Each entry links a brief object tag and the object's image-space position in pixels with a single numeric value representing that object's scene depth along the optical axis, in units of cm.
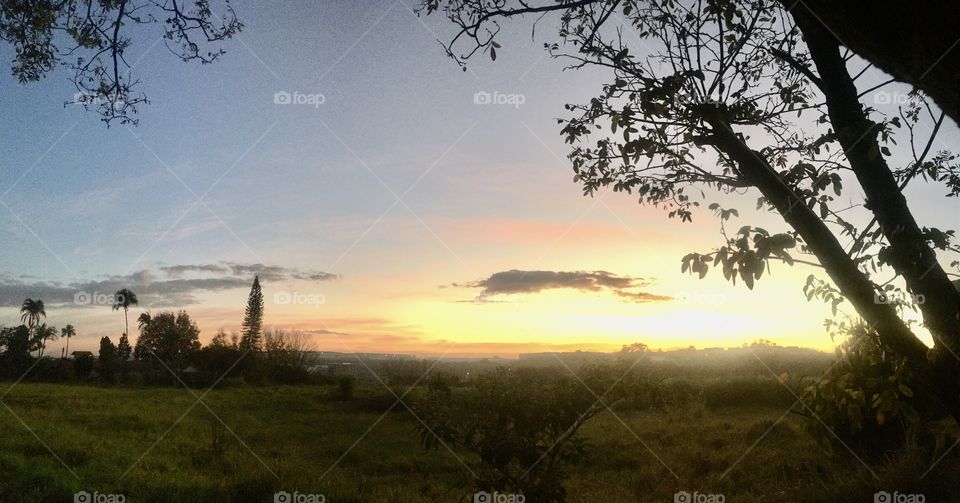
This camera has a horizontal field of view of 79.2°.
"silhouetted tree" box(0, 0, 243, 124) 459
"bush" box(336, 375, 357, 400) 3047
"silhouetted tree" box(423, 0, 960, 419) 327
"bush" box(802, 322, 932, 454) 322
